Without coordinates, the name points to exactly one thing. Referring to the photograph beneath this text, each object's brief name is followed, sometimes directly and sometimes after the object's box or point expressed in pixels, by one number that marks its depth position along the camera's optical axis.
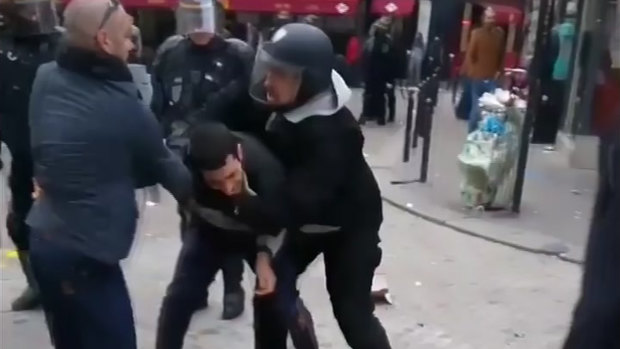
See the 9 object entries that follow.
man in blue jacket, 3.31
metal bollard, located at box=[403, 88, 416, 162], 11.14
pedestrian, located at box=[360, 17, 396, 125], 15.20
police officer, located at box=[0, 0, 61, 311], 5.00
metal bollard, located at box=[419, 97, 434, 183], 9.84
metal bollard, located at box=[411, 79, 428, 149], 10.88
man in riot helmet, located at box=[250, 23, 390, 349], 3.65
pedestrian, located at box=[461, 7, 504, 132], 14.48
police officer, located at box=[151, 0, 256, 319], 5.15
